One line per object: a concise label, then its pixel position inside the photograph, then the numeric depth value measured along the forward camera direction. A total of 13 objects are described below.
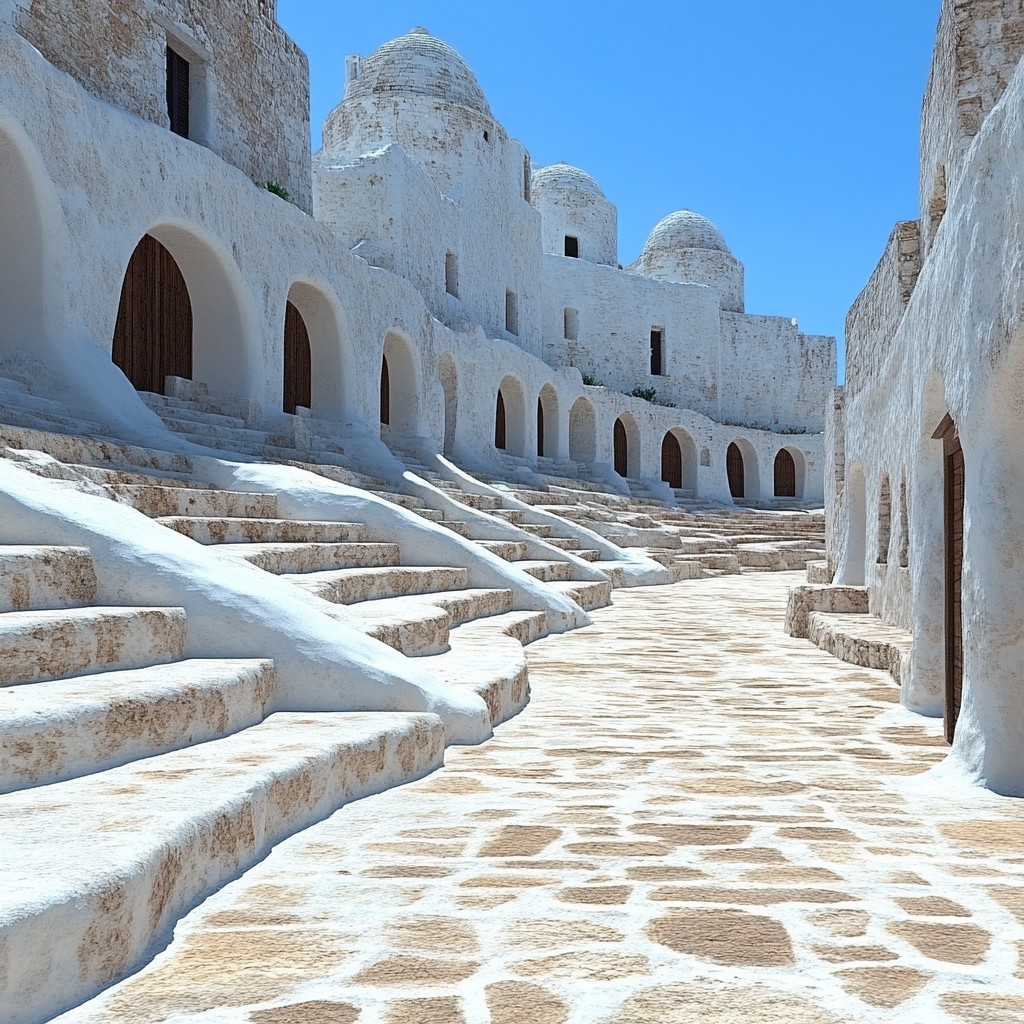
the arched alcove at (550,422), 25.83
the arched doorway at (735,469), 33.91
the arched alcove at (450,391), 20.16
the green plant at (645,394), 31.46
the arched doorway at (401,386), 17.52
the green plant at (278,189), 14.82
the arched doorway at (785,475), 34.03
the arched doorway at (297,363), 15.56
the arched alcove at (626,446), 28.88
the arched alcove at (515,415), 23.77
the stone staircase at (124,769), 2.29
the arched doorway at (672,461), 31.64
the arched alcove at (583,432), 27.22
